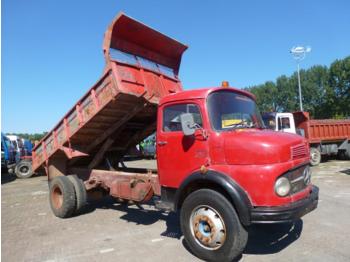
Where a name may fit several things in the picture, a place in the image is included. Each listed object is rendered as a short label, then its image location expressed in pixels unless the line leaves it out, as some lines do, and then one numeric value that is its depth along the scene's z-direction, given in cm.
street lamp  2664
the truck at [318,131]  1557
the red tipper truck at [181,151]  427
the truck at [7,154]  1738
